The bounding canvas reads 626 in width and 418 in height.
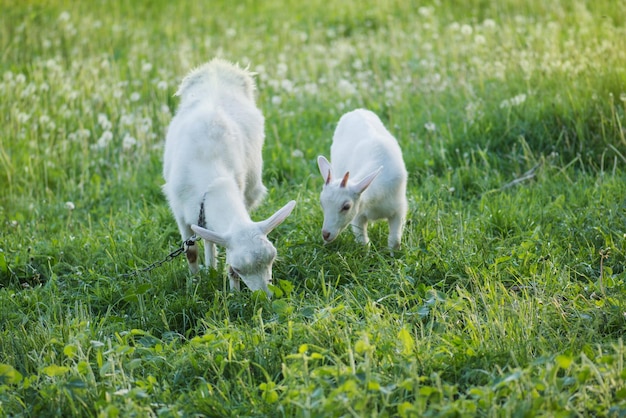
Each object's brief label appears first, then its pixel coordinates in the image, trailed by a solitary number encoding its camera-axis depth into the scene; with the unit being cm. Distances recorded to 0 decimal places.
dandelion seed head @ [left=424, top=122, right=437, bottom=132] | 1466
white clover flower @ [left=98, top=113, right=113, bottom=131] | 1619
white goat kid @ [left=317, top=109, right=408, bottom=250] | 1028
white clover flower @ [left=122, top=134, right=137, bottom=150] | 1543
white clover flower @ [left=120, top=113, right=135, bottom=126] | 1623
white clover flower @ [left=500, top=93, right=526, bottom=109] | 1482
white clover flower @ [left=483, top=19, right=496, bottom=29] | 1956
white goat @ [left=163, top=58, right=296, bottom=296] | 921
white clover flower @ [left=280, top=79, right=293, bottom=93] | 1827
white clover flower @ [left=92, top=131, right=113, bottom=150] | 1560
